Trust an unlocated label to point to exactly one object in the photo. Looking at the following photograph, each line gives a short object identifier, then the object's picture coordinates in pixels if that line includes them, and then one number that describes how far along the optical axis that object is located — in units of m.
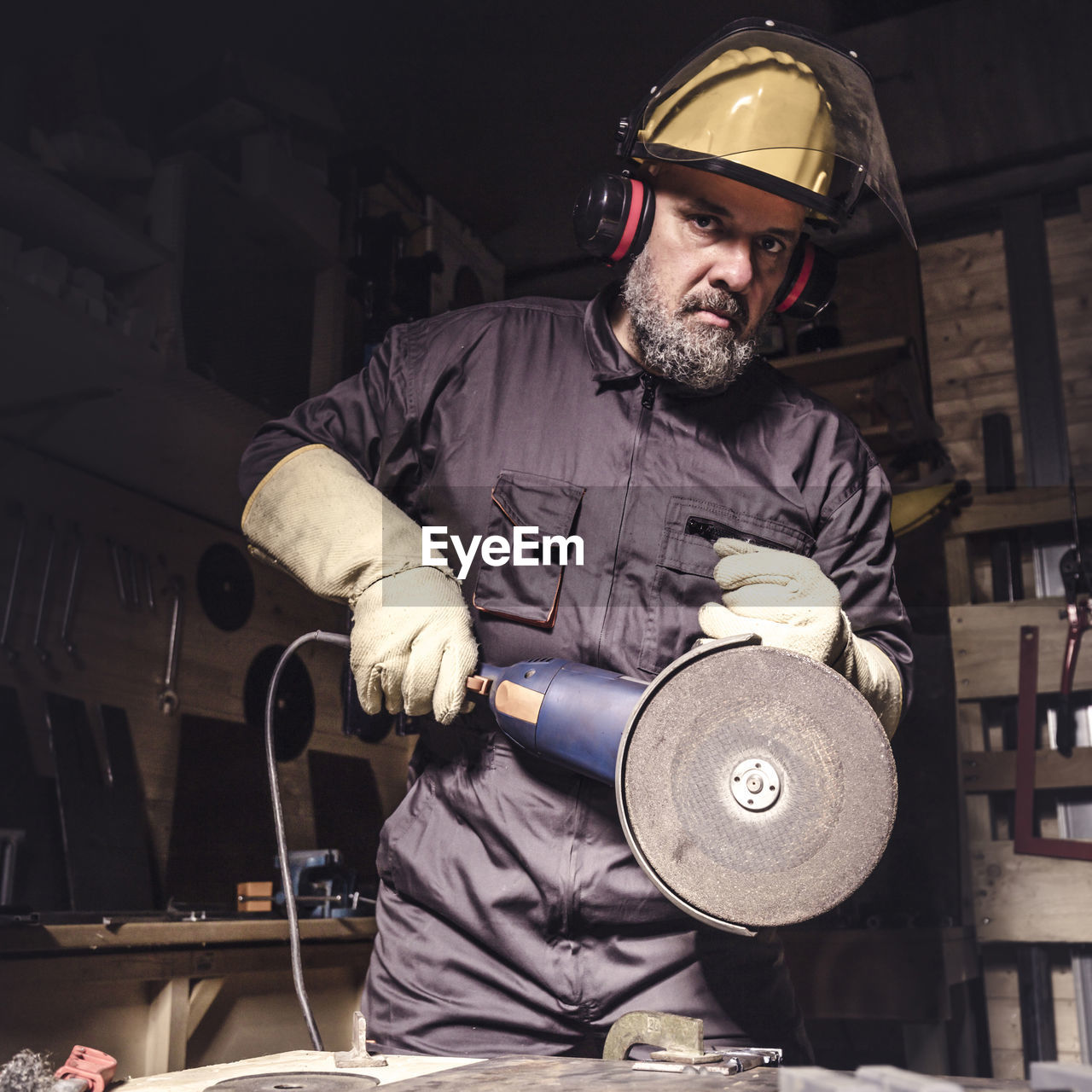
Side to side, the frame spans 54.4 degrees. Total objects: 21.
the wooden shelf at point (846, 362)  2.43
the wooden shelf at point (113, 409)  1.61
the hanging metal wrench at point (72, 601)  1.82
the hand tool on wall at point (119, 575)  1.94
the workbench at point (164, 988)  1.37
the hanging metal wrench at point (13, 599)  1.72
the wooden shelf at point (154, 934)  1.34
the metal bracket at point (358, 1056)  0.80
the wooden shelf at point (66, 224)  1.64
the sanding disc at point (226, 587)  2.14
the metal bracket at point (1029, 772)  2.39
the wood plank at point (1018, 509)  2.55
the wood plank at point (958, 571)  2.67
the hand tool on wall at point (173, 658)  1.99
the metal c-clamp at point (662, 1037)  0.75
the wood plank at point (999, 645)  2.50
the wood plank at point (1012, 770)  2.41
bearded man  1.06
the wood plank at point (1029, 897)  2.41
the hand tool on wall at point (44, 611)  1.78
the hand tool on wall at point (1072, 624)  2.42
